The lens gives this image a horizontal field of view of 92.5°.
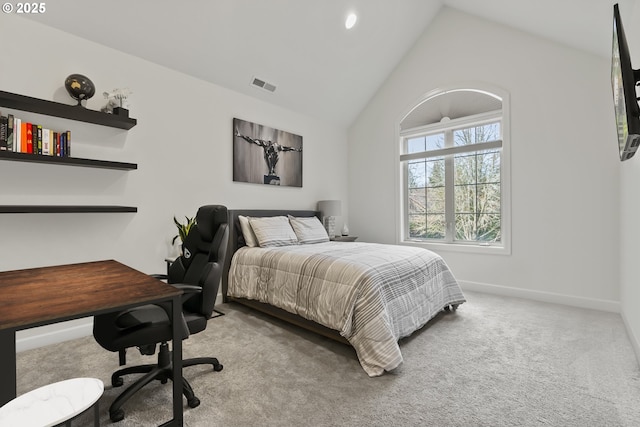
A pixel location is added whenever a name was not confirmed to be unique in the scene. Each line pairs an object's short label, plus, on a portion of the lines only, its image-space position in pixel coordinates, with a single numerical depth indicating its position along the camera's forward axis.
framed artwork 3.89
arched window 4.04
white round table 0.91
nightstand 4.57
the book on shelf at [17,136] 2.27
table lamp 4.74
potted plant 3.12
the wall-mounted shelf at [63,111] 2.25
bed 2.14
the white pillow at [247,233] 3.51
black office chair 1.55
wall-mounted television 1.32
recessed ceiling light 3.70
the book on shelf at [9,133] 2.25
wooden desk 0.99
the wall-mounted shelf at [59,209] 2.23
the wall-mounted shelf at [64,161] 2.21
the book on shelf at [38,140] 2.36
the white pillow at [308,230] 3.88
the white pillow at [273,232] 3.46
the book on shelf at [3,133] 2.22
